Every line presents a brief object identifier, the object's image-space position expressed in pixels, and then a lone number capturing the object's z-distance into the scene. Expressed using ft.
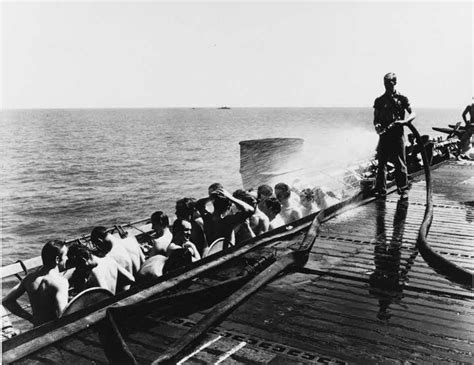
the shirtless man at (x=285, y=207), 34.65
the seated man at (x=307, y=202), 42.47
